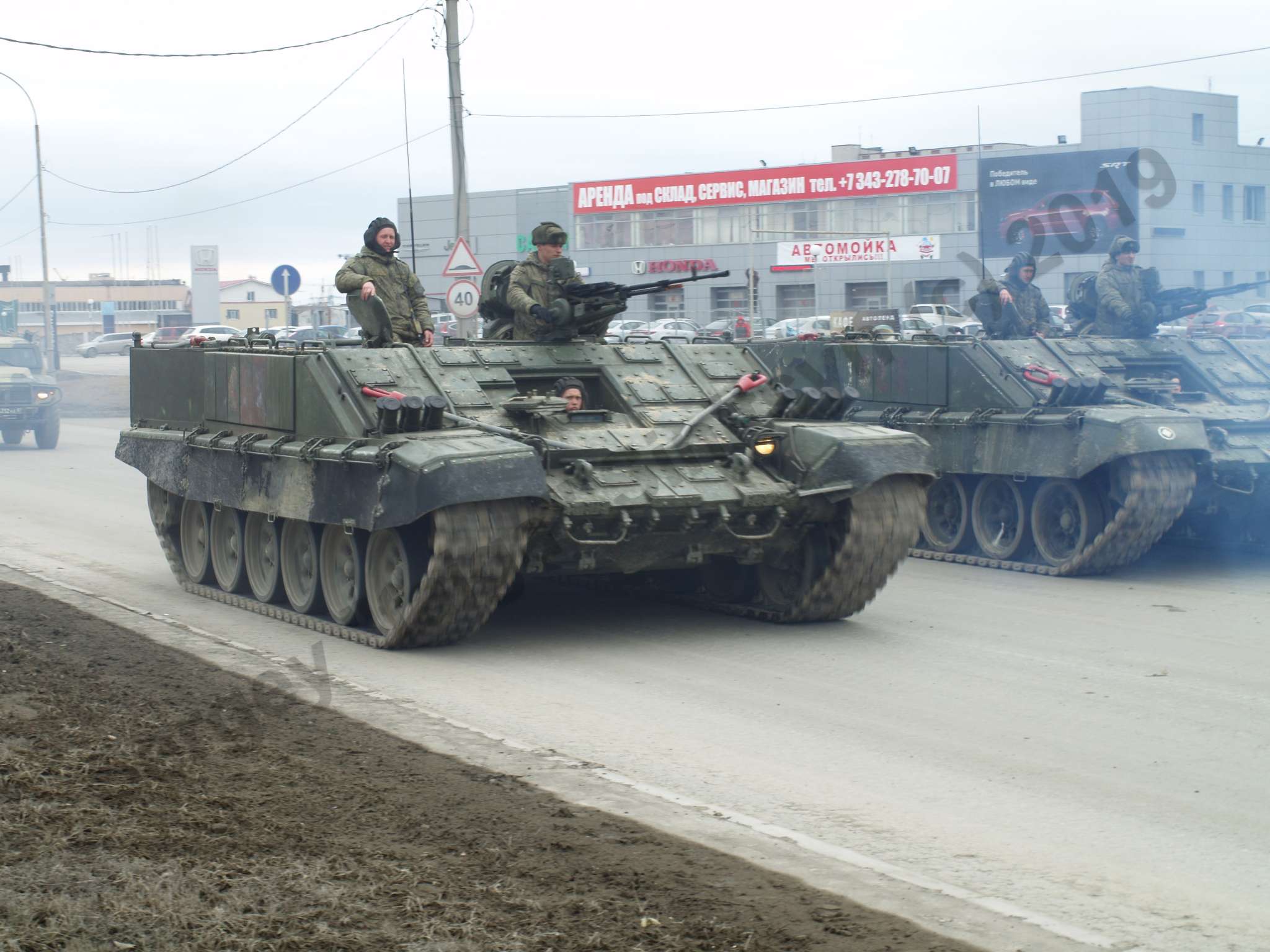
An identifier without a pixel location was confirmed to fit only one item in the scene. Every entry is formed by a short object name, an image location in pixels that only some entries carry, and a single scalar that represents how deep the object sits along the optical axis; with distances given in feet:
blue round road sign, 98.63
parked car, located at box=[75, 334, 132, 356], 228.02
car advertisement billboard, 178.50
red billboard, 196.65
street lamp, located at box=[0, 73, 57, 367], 153.28
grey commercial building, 180.86
